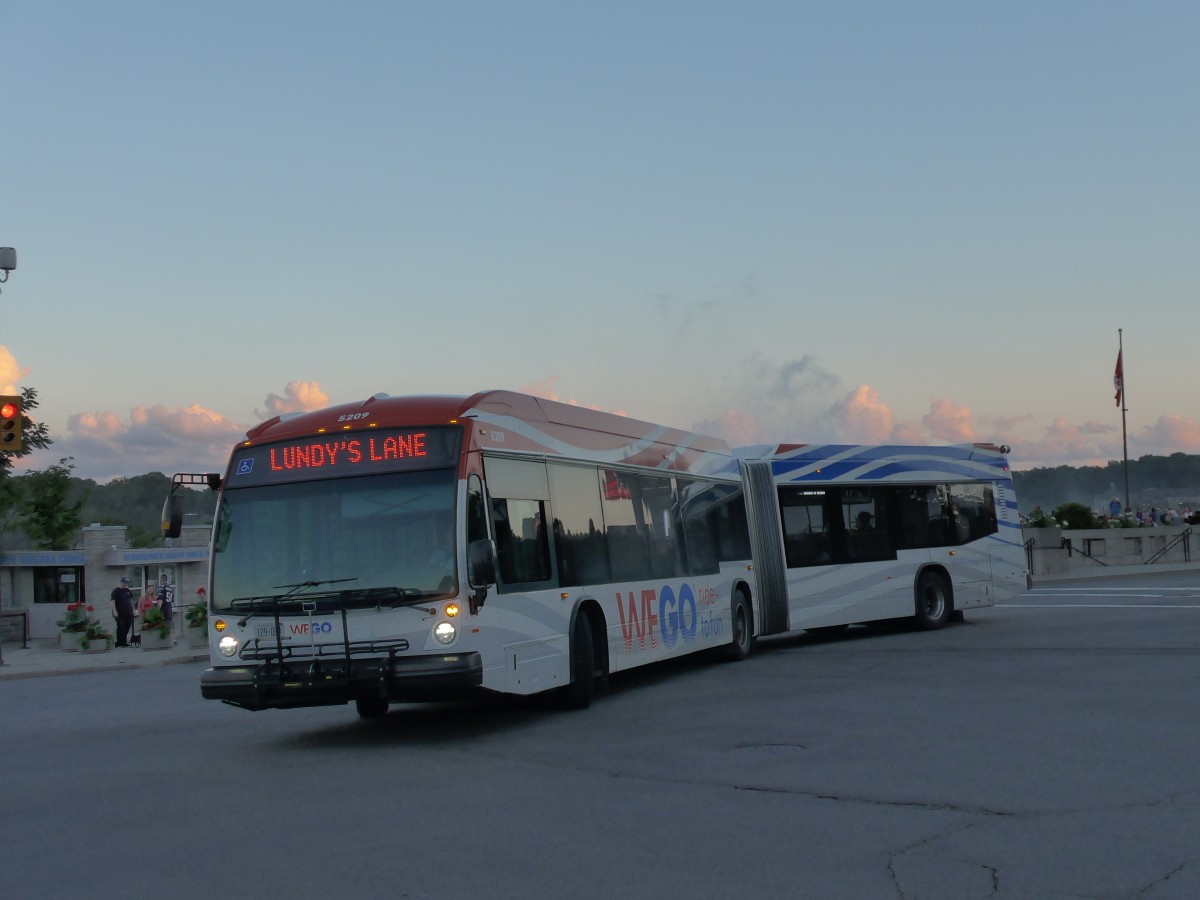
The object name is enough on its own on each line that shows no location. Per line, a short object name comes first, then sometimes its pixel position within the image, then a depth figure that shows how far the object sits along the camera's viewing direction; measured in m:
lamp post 25.08
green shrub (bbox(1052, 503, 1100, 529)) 48.00
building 45.08
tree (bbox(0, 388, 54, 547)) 52.97
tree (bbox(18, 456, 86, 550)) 57.44
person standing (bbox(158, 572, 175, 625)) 33.41
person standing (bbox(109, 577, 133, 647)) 29.59
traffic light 21.36
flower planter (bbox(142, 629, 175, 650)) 28.52
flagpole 54.12
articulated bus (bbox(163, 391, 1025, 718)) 11.02
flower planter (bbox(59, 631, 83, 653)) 29.75
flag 54.22
